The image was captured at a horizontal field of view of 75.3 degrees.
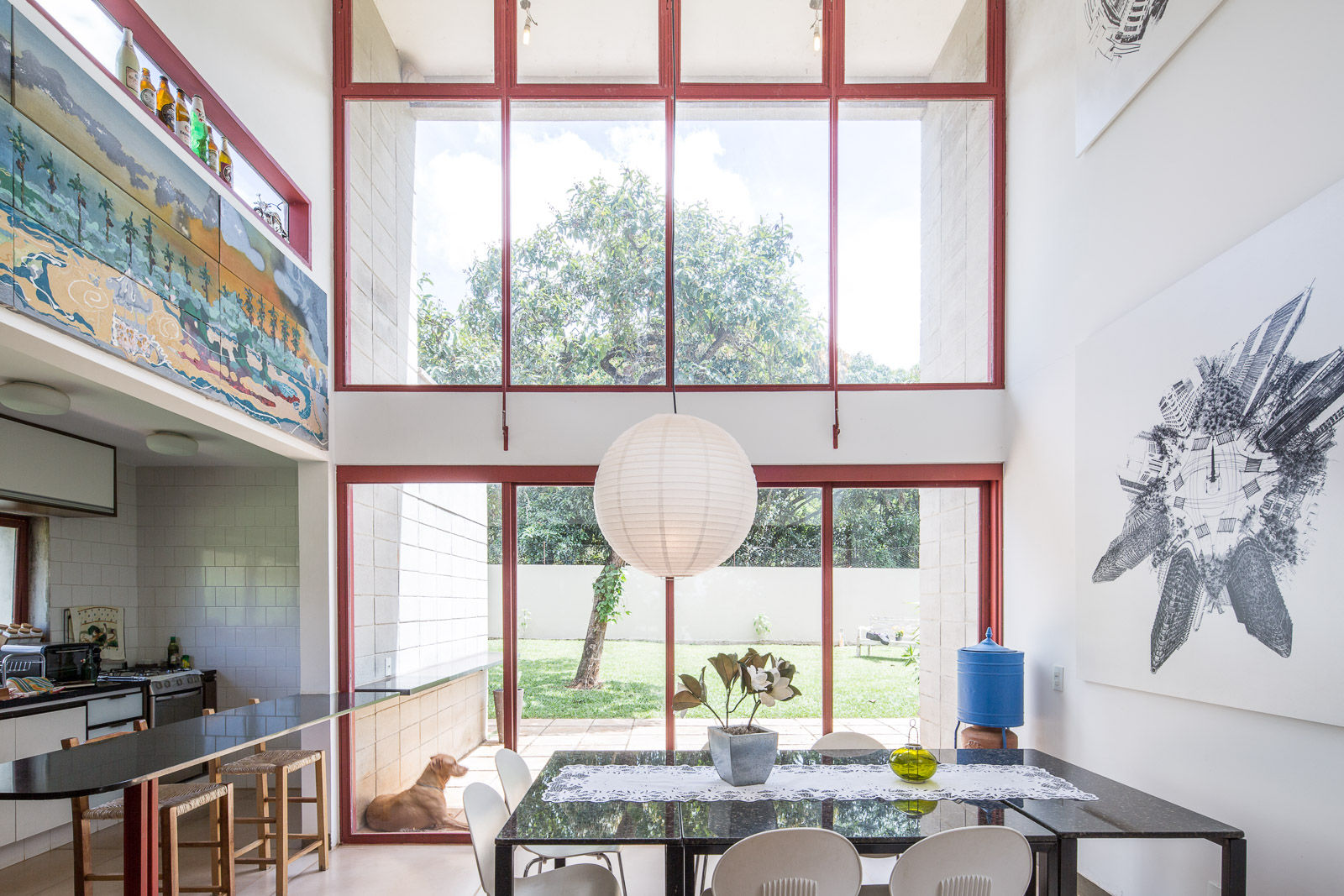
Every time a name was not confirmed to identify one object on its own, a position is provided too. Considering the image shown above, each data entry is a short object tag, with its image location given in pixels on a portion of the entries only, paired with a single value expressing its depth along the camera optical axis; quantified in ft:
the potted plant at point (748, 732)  9.77
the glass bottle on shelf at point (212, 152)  12.09
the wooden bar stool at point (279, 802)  13.23
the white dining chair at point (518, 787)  10.87
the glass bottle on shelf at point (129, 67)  10.30
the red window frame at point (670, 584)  16.25
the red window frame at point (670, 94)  16.50
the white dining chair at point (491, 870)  9.29
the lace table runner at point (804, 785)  9.46
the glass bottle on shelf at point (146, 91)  10.64
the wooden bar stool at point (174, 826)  11.16
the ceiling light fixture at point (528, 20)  17.20
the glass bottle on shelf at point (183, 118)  11.40
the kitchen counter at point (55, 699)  14.01
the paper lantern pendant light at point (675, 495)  9.37
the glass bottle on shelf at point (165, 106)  10.99
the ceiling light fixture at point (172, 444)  15.62
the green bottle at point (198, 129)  11.73
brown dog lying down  15.83
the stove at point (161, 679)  17.20
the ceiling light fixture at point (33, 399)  11.98
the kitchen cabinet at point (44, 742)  14.26
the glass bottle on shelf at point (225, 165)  12.51
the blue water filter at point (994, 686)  13.61
